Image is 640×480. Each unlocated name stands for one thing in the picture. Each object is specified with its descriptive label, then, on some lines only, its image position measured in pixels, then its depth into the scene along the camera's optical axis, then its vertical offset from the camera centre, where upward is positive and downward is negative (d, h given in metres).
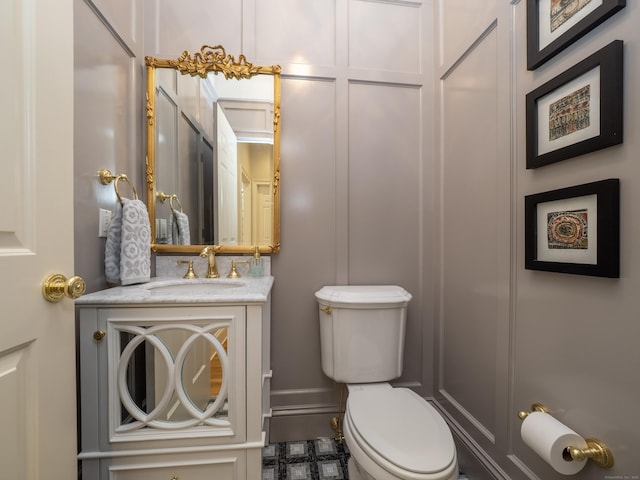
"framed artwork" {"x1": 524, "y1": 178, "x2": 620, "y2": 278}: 0.79 +0.02
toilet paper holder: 0.79 -0.59
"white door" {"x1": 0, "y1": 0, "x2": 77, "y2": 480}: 0.56 +0.00
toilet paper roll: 0.82 -0.58
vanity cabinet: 0.96 -0.49
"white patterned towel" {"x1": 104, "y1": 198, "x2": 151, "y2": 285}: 1.19 -0.04
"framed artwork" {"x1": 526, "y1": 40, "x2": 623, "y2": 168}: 0.78 +0.37
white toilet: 0.90 -0.65
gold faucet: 1.49 -0.12
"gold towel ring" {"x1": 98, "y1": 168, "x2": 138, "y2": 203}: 1.18 +0.24
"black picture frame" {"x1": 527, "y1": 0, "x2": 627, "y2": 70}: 0.81 +0.62
